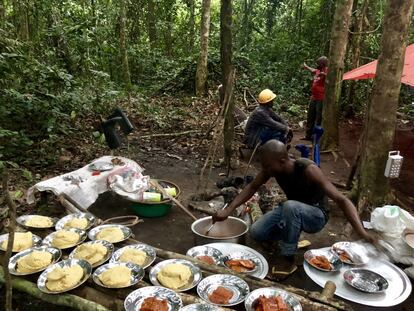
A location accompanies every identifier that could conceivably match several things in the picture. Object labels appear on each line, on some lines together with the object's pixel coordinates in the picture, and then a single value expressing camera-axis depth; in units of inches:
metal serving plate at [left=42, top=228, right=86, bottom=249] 135.8
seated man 239.3
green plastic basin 181.3
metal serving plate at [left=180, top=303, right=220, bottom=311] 101.4
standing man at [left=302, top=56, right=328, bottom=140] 316.2
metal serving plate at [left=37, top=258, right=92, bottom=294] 110.9
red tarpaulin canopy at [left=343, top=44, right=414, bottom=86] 226.4
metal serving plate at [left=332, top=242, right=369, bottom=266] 137.2
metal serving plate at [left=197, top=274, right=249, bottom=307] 109.4
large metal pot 151.5
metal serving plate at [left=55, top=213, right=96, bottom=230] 148.5
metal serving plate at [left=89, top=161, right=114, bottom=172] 194.9
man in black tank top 129.4
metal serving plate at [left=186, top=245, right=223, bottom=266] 137.2
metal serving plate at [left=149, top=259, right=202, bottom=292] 114.0
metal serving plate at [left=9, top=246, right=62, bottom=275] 121.8
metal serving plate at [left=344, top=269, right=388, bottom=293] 123.8
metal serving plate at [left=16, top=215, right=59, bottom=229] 146.9
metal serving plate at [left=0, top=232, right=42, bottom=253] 133.8
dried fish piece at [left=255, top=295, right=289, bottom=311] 101.3
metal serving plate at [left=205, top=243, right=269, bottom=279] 134.7
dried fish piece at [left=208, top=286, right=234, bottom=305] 107.0
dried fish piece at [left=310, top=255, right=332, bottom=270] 133.1
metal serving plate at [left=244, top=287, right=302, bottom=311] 103.7
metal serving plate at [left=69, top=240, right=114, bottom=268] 124.5
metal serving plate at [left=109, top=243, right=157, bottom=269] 126.5
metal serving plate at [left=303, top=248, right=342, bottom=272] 134.6
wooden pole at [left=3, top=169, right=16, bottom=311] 69.4
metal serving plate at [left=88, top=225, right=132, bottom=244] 142.9
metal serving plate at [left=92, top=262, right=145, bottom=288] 114.7
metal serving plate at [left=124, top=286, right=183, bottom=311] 104.5
